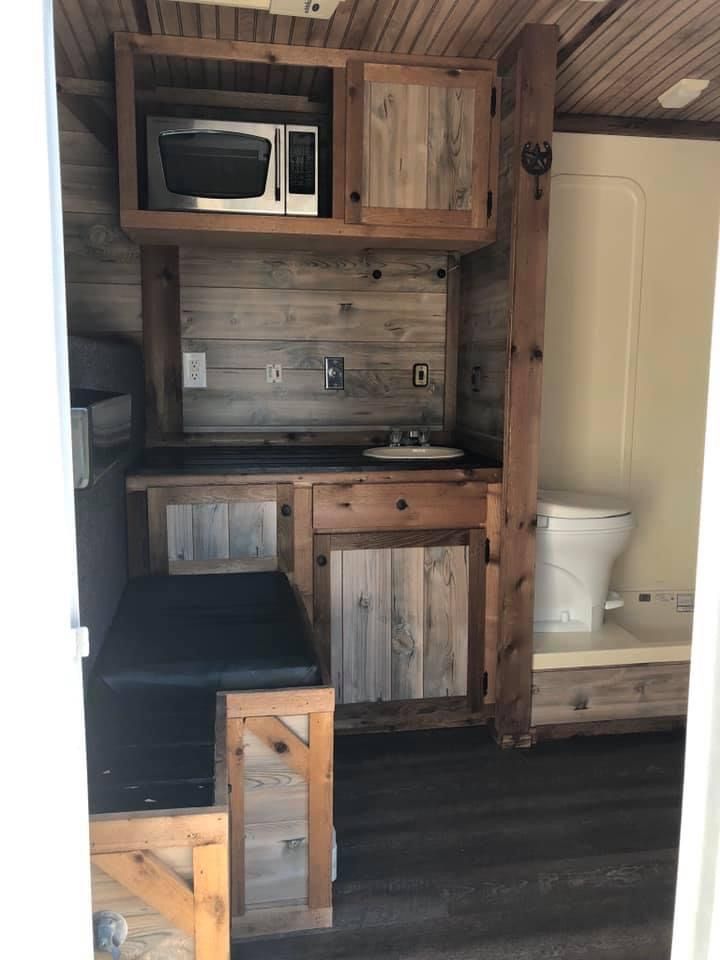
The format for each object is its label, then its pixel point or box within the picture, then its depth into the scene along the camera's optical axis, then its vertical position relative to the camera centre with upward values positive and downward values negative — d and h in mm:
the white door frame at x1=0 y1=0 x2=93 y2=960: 805 -166
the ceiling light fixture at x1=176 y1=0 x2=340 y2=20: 2051 +954
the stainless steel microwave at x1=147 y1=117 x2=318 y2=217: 2443 +635
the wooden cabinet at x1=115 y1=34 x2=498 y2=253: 2434 +701
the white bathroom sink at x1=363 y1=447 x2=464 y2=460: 2863 -295
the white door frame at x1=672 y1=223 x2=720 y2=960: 895 -425
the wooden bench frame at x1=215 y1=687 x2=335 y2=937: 1668 -854
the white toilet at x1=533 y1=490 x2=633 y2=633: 2697 -639
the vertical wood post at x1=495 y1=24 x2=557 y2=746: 2373 -14
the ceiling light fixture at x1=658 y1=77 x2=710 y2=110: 2662 +963
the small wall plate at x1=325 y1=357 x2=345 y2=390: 3092 -3
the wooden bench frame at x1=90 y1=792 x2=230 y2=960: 1262 -801
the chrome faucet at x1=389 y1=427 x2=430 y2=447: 3014 -253
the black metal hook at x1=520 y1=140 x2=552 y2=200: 2391 +643
